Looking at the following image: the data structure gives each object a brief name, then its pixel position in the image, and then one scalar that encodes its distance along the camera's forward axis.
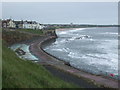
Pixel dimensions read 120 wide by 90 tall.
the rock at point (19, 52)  42.79
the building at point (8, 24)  106.38
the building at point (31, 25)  124.34
